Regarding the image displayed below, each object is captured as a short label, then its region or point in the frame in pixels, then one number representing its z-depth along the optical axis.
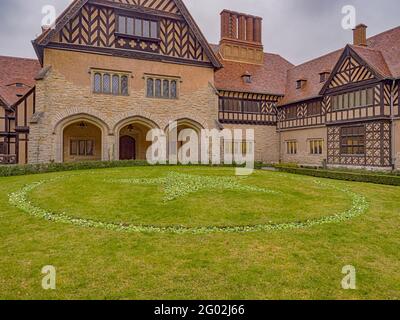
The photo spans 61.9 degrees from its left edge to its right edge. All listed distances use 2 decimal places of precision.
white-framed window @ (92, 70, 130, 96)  22.73
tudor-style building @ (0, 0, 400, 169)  21.64
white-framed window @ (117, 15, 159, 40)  22.95
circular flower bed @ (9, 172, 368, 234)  8.76
